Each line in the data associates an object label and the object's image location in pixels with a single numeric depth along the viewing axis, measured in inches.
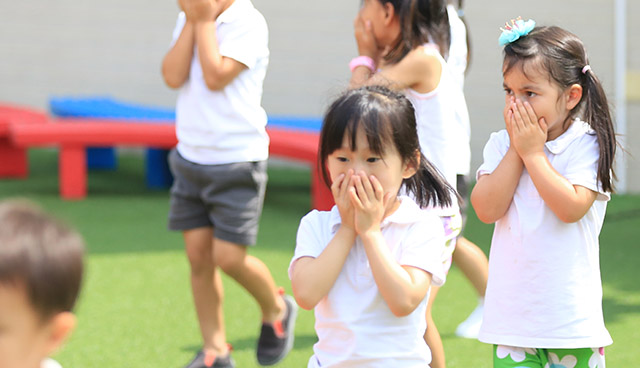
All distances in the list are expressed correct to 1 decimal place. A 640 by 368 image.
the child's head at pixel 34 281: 109.5
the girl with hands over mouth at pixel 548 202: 178.6
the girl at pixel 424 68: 223.1
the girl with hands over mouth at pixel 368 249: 156.5
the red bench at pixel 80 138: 517.4
